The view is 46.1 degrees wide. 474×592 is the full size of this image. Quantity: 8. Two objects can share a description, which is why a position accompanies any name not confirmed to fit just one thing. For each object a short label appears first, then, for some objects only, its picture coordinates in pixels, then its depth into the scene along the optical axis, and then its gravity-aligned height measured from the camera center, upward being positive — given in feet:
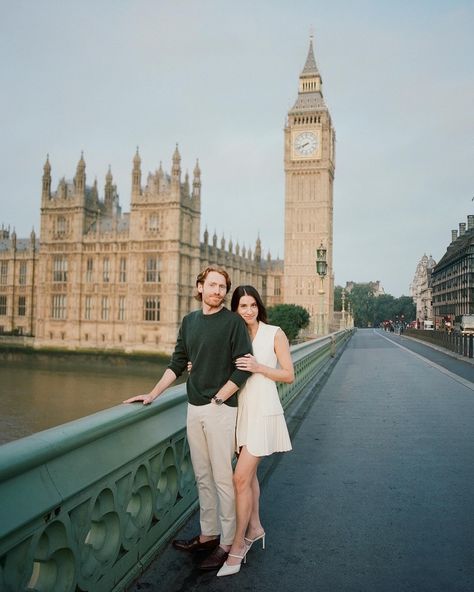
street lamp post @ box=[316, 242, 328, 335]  73.92 +7.29
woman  11.85 -2.18
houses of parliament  194.39 +19.23
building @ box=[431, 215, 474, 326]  230.68 +19.86
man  11.84 -1.96
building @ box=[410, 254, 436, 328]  396.63 +23.31
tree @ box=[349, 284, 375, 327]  522.88 +13.39
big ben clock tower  288.92 +61.07
